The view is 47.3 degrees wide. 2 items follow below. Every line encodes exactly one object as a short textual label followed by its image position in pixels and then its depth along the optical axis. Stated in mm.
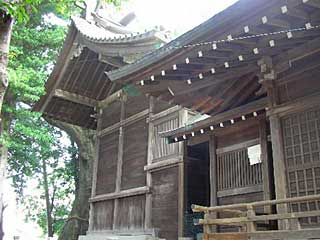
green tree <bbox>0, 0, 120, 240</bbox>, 13617
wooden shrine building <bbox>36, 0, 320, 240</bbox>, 5383
